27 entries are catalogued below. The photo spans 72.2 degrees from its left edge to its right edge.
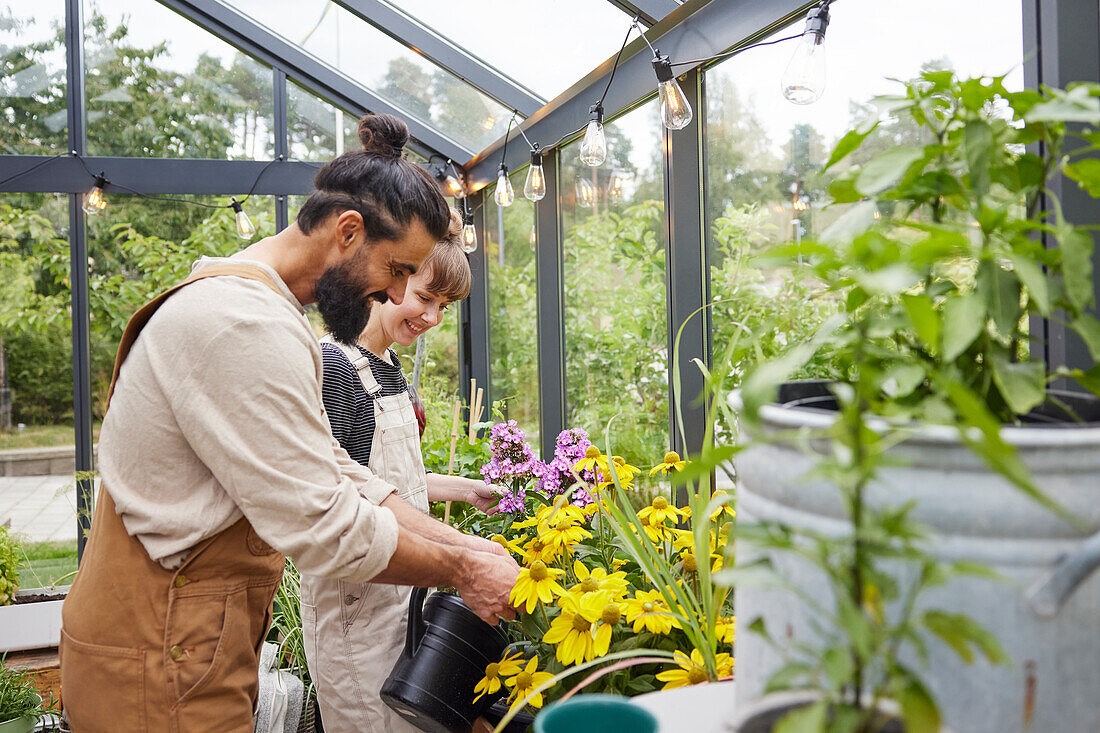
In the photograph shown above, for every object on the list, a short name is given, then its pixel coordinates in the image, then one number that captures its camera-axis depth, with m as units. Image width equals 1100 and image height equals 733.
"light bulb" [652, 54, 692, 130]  1.97
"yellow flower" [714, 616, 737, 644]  0.95
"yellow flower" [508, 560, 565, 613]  1.10
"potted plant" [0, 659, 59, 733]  2.49
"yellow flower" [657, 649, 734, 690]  0.86
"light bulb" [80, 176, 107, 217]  4.41
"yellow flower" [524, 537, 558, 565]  1.17
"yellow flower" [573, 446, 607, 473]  1.41
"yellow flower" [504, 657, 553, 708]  1.07
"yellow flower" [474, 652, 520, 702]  1.14
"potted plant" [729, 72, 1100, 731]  0.37
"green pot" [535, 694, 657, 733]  0.55
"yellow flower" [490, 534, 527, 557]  1.44
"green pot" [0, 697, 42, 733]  2.46
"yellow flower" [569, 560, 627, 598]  1.05
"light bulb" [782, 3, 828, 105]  1.50
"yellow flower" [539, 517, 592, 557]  1.18
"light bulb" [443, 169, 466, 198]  4.51
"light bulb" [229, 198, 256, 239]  4.56
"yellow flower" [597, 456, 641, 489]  1.38
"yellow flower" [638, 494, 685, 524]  1.24
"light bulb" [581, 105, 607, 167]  2.34
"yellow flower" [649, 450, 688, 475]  1.37
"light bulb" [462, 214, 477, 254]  3.85
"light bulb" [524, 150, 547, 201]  3.10
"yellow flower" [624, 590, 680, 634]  0.94
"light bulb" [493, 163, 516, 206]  3.26
